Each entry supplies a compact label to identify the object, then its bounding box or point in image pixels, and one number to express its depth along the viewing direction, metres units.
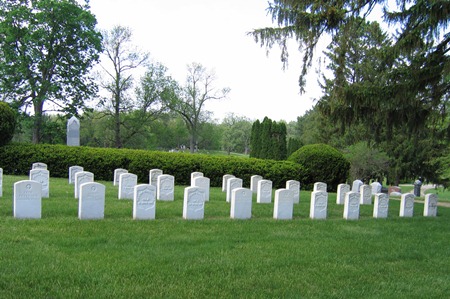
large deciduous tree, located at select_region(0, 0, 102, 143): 25.38
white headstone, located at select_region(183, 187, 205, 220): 8.12
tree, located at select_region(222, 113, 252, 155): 77.50
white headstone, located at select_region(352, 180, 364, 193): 15.48
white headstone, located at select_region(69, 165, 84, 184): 12.84
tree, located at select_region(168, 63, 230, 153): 47.47
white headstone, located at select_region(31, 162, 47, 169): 12.30
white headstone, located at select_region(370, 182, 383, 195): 16.72
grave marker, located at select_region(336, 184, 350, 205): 12.71
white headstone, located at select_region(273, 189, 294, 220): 9.00
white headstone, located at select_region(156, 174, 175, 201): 10.59
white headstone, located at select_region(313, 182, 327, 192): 13.00
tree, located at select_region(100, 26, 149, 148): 35.72
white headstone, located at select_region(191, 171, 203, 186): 13.11
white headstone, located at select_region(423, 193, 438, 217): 11.46
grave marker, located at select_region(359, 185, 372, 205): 12.93
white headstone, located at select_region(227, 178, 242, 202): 11.43
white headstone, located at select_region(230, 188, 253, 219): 8.66
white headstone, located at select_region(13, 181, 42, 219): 7.06
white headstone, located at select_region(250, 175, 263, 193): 13.73
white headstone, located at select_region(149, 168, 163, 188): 13.09
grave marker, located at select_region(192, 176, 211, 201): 11.45
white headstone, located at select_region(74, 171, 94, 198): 10.04
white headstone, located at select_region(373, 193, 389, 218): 10.34
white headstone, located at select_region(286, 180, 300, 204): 12.41
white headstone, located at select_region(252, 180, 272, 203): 11.43
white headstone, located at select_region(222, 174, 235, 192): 13.70
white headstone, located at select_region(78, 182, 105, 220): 7.36
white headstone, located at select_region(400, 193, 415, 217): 10.91
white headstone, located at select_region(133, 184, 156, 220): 7.76
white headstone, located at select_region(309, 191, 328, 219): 9.38
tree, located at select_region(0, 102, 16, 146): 16.08
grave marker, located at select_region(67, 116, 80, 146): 21.34
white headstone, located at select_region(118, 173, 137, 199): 10.35
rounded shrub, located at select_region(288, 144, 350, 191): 17.52
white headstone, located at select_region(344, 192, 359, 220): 9.72
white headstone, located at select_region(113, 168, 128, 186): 13.23
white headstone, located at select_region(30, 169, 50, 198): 9.91
